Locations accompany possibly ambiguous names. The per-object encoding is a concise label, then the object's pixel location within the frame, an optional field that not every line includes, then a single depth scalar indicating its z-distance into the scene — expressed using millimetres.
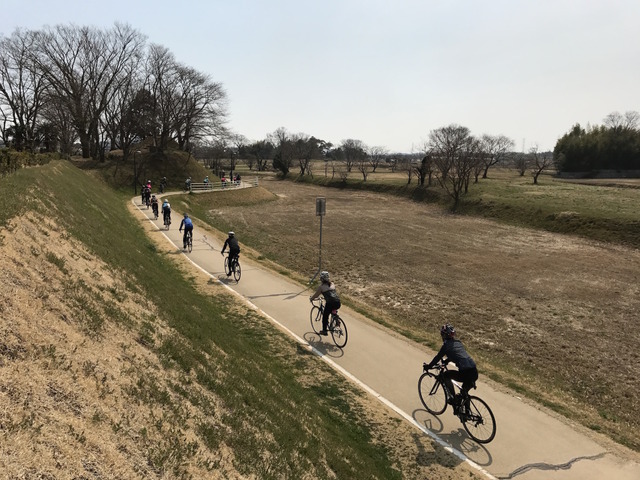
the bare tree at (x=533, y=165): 67231
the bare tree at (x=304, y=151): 95250
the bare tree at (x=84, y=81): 47188
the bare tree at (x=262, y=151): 126019
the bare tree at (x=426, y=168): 61519
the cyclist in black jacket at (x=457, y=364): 6852
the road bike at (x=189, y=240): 18812
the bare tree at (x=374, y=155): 114488
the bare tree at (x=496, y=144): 98875
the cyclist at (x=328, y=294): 9930
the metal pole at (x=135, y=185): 43394
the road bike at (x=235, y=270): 15162
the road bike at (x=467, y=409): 6969
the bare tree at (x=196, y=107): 55781
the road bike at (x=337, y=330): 10195
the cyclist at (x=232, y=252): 14758
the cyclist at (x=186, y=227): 18406
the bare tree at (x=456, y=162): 51372
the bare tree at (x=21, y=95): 44969
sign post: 16528
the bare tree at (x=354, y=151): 103500
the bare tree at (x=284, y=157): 96906
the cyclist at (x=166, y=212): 23394
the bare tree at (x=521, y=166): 89119
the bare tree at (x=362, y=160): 113525
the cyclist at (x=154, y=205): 26156
